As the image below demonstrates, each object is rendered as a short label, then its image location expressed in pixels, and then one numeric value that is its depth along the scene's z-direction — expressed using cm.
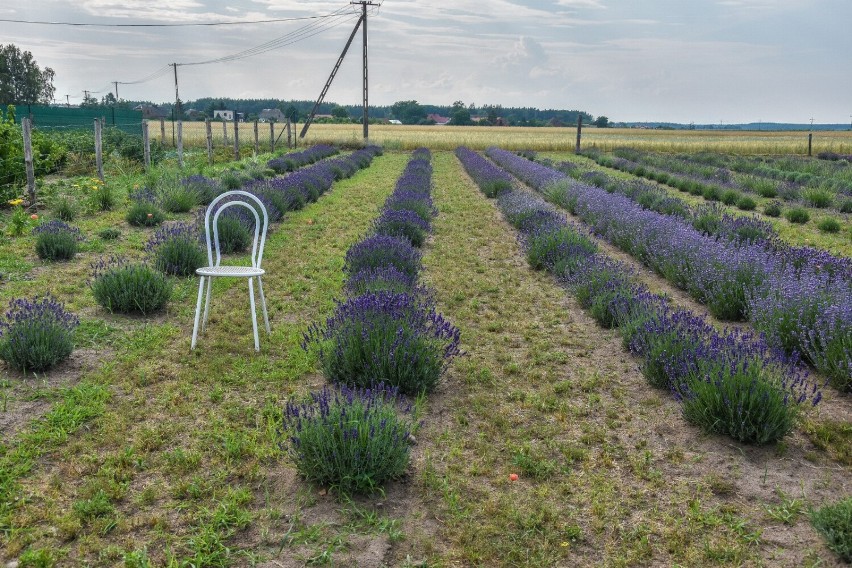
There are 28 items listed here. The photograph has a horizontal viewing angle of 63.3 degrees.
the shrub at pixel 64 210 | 1035
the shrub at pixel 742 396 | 381
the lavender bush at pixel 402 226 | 903
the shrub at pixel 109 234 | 928
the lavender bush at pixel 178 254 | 743
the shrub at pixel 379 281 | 574
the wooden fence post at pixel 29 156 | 1096
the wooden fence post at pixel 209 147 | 1995
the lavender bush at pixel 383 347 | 444
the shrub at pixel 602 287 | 618
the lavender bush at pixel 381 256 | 693
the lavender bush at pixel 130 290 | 604
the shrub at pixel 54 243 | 788
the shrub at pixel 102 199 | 1127
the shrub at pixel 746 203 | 1446
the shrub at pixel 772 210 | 1347
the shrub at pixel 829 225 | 1147
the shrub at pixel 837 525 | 279
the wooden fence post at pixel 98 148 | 1368
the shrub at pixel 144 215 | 1025
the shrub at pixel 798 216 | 1260
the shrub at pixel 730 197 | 1534
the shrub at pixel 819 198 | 1445
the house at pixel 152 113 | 6185
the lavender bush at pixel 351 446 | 331
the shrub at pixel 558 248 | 786
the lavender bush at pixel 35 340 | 462
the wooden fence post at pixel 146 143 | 1505
